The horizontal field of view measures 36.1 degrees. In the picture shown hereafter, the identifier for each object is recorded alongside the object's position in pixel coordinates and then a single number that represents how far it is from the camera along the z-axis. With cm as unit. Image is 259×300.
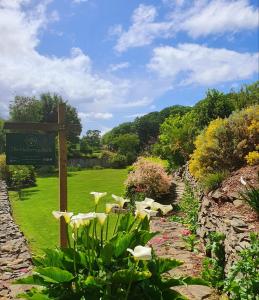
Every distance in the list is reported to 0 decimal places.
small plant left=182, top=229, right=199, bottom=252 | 769
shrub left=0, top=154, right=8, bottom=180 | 2517
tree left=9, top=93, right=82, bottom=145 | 4753
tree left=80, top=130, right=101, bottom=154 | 6169
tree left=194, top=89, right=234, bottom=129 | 1942
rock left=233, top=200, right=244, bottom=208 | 724
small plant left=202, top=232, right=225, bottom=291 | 582
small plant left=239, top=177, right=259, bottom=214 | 642
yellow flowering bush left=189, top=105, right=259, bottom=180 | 1055
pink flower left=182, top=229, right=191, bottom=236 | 884
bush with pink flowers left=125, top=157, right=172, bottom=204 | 1481
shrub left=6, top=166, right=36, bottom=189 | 2378
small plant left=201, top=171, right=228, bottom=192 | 946
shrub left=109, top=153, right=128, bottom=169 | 3975
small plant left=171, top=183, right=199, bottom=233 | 982
